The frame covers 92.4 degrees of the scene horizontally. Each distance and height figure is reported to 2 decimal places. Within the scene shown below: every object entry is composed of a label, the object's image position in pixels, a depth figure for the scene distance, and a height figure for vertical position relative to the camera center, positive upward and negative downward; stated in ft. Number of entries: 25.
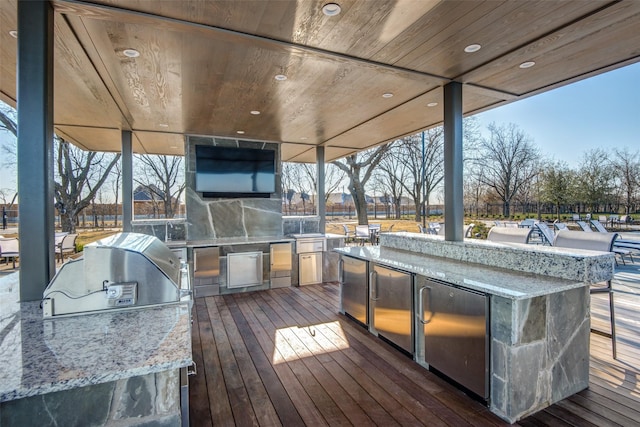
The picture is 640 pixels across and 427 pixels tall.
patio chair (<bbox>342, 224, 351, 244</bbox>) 33.17 -2.20
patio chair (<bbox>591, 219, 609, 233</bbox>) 25.62 -1.33
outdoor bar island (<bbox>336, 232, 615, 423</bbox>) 6.31 -2.50
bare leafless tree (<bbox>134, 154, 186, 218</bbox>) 30.91 +4.03
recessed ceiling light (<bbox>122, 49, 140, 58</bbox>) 7.73 +4.15
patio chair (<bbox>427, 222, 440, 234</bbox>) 31.97 -1.72
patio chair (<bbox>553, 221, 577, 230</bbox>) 32.70 -1.65
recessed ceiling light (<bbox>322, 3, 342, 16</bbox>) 5.97 +4.06
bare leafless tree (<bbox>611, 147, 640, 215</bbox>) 45.51 +5.44
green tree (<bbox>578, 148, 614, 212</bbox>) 46.78 +4.69
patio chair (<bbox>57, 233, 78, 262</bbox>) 22.91 -2.28
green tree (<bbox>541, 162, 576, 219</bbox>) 47.52 +3.98
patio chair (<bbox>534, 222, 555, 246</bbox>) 21.35 -1.52
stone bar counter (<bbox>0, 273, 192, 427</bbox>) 3.00 -1.60
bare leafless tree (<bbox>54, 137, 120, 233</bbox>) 31.01 +3.85
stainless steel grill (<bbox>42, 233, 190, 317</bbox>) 4.62 -1.08
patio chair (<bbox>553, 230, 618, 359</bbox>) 8.61 -0.99
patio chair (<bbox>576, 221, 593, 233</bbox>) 26.47 -1.31
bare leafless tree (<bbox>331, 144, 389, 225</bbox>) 40.22 +5.03
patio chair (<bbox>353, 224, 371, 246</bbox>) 30.91 -2.07
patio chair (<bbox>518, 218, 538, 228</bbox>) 32.88 -1.38
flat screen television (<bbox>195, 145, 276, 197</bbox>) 16.67 +2.39
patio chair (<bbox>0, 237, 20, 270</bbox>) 21.13 -2.21
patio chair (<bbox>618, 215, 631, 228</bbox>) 43.68 -1.42
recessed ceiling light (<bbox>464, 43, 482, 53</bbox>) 7.68 +4.17
